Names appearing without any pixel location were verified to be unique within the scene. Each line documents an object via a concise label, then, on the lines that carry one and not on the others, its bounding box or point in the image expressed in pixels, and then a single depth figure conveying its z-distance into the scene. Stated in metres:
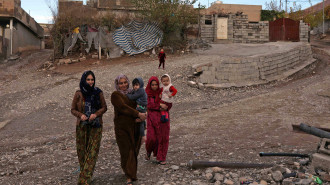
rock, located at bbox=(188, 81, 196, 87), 11.88
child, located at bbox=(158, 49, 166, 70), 13.46
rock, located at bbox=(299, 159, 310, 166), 3.82
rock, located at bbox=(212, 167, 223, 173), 3.88
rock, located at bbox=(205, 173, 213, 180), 3.71
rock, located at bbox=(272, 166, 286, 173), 3.49
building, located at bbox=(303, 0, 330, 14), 39.91
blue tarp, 17.83
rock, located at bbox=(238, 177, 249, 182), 3.49
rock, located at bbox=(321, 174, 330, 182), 3.31
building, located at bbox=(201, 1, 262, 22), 29.27
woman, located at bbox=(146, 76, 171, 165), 4.35
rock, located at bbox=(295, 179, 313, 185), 3.20
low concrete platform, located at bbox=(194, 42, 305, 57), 16.08
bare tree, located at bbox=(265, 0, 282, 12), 39.81
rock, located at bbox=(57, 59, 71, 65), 17.52
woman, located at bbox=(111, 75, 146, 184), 3.67
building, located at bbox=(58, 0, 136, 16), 22.80
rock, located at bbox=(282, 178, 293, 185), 3.24
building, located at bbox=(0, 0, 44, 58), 20.34
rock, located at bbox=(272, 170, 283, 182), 3.34
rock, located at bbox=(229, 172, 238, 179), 3.68
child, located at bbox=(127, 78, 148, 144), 3.78
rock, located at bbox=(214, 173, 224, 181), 3.63
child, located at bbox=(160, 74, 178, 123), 4.32
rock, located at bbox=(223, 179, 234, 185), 3.47
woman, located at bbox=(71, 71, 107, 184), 3.57
